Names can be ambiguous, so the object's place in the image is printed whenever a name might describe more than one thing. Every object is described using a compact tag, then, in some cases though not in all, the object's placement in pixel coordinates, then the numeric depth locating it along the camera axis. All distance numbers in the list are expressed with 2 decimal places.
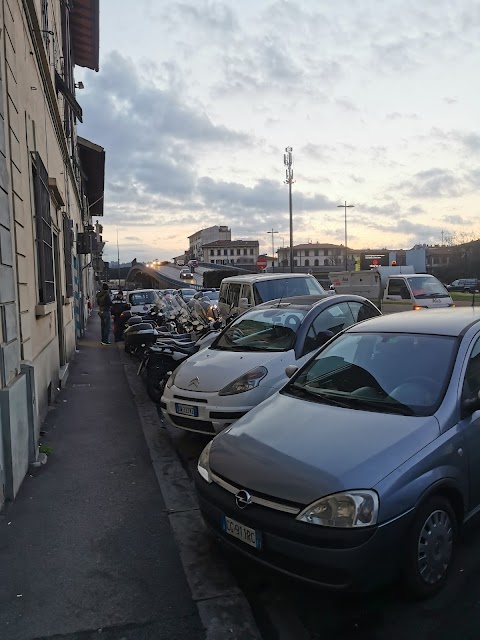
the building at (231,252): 119.38
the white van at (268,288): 10.52
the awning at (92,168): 21.47
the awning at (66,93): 11.30
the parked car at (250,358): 5.27
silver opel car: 2.70
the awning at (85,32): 16.72
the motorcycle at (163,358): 7.82
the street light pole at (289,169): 41.53
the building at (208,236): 128.15
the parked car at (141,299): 18.44
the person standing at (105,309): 14.78
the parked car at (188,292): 27.50
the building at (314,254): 122.69
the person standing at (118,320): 15.95
